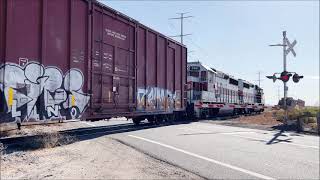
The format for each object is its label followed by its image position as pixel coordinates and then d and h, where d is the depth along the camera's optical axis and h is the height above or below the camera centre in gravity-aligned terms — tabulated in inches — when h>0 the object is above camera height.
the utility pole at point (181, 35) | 2250.0 +423.7
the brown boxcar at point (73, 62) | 364.5 +51.5
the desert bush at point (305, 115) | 812.6 -26.5
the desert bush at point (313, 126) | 723.4 -45.5
